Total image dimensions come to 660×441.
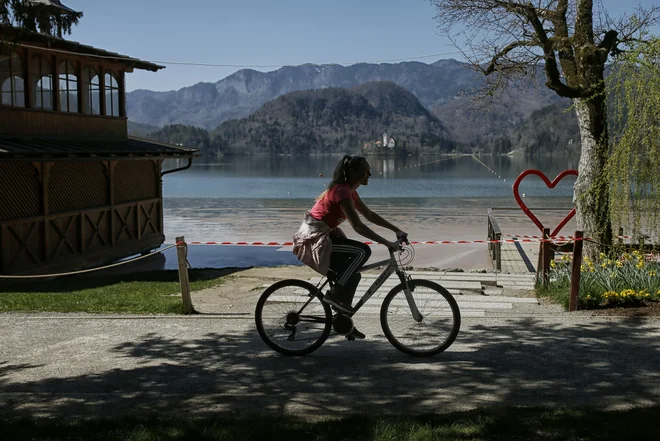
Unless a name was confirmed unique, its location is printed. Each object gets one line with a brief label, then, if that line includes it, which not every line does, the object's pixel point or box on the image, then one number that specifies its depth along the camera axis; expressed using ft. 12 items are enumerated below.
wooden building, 62.85
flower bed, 31.30
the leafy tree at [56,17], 105.24
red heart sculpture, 63.65
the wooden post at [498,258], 60.23
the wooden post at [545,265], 37.50
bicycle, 23.67
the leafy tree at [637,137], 32.89
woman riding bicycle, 23.03
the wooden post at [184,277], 32.50
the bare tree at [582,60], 46.26
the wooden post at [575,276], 31.17
